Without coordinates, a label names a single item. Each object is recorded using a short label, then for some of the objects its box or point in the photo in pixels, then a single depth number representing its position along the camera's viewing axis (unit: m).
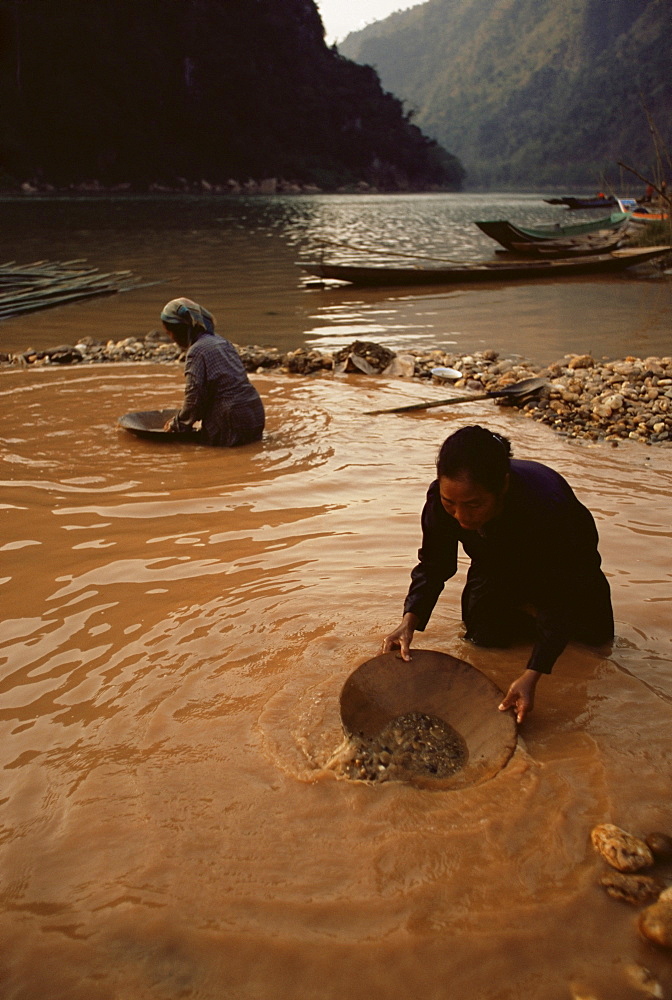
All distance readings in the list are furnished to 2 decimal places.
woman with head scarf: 4.92
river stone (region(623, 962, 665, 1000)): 1.50
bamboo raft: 10.66
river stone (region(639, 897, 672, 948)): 1.58
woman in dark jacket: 1.91
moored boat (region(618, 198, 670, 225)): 18.78
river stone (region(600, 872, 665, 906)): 1.71
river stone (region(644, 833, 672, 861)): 1.80
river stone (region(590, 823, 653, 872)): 1.76
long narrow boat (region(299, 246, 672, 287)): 12.05
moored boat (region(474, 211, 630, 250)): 15.15
